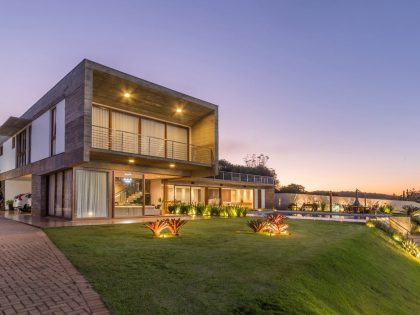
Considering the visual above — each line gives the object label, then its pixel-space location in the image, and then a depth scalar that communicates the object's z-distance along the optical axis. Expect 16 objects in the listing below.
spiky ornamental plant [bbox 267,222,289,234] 11.05
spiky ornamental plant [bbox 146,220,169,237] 9.59
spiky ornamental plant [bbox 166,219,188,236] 9.88
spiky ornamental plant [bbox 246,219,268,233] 11.19
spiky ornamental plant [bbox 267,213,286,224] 11.52
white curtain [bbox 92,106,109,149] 15.80
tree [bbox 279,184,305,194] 48.39
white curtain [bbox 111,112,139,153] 16.81
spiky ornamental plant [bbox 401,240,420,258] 14.94
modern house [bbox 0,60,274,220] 13.99
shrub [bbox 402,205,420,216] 26.36
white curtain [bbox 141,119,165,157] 18.22
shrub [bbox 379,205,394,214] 27.59
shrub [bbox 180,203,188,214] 20.48
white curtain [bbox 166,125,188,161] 19.34
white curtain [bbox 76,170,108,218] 14.86
